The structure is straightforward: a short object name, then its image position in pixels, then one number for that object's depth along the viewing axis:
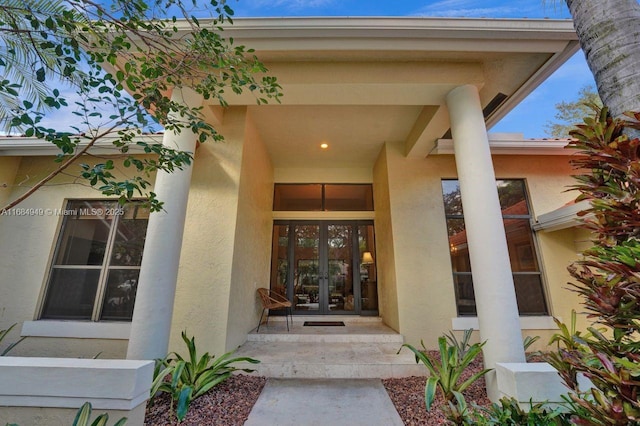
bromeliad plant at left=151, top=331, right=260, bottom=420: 2.64
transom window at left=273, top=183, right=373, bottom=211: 7.34
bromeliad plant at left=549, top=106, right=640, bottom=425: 1.24
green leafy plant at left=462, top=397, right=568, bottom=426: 1.80
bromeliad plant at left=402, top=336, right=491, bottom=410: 2.87
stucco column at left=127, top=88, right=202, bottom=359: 3.09
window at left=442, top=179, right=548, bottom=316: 5.27
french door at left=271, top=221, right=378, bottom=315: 6.76
